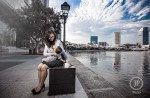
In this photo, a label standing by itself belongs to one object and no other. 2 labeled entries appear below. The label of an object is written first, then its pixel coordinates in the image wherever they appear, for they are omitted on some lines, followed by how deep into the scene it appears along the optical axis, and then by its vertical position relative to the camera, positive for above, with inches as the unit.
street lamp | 399.9 +127.2
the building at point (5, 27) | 1030.7 +192.4
